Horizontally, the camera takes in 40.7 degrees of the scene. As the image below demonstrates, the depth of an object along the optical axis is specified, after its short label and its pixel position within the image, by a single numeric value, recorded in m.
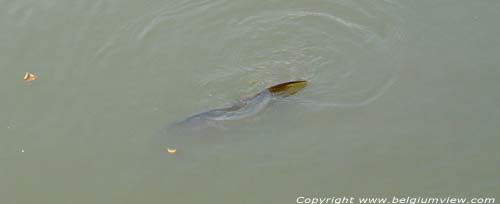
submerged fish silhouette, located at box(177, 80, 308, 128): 5.82
